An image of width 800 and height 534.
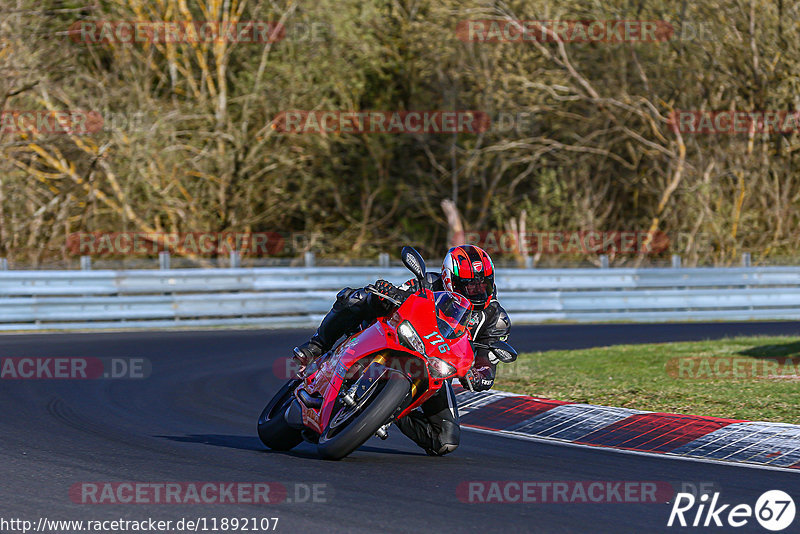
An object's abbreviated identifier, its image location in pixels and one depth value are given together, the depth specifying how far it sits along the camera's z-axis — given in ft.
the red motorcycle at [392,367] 44.60
